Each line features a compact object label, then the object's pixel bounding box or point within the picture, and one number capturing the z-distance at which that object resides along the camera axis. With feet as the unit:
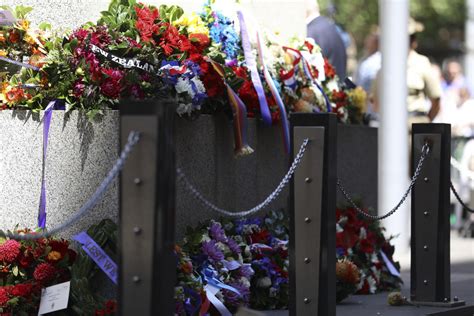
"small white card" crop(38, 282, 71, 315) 33.56
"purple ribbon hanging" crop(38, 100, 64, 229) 35.61
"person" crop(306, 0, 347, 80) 56.89
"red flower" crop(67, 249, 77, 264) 34.93
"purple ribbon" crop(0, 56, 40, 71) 37.13
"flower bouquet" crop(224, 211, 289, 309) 39.99
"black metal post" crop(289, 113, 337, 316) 33.15
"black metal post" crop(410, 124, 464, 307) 40.53
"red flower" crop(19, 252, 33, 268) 34.19
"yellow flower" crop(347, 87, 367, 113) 51.90
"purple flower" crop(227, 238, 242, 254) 39.21
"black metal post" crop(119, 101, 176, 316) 26.32
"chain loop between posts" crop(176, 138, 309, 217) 31.93
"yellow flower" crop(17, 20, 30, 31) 37.57
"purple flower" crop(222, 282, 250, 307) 37.61
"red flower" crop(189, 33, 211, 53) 39.70
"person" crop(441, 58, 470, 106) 91.89
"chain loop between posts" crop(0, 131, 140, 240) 26.07
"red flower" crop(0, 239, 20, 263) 34.03
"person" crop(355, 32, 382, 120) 71.76
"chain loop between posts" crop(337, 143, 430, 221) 40.18
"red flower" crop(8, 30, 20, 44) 37.63
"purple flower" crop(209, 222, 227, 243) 38.96
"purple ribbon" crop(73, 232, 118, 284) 34.34
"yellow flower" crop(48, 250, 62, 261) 34.38
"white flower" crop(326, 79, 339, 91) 50.03
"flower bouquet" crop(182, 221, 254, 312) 37.34
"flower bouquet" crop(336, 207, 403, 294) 45.28
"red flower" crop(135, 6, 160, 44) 38.20
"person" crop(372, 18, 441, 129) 66.43
